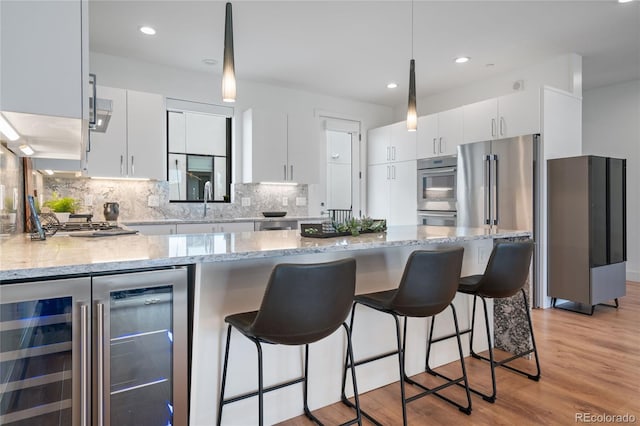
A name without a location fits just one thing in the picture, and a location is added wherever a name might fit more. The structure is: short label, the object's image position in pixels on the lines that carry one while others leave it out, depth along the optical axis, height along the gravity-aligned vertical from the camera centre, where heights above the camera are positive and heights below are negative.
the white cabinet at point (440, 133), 4.82 +1.02
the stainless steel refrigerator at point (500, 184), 4.06 +0.30
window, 4.73 +0.79
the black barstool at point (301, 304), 1.43 -0.36
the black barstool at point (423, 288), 1.83 -0.38
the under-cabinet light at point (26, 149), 2.19 +0.37
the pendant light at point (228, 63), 2.03 +0.79
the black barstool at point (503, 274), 2.21 -0.37
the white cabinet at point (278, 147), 4.81 +0.83
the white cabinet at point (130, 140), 3.93 +0.76
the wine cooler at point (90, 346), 1.25 -0.47
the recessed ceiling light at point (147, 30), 3.57 +1.70
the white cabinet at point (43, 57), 1.32 +0.55
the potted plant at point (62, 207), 3.60 +0.05
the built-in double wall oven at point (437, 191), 4.87 +0.27
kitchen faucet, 4.76 +0.24
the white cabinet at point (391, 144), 5.51 +1.01
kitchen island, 1.41 -0.34
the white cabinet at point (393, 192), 5.50 +0.29
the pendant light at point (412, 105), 2.82 +0.80
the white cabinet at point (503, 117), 4.06 +1.06
